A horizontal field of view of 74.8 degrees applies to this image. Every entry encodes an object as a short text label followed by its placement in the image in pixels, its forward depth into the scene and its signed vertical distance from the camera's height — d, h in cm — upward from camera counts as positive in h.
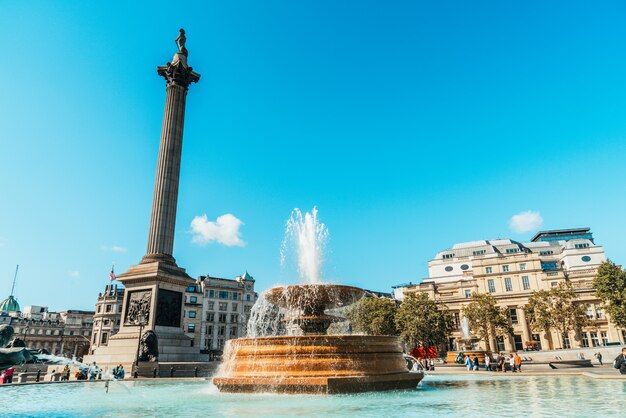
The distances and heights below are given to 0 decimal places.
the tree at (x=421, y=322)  5241 +197
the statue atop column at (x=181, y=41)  3712 +2618
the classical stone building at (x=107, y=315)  6782 +427
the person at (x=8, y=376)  1845 -140
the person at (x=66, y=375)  2122 -161
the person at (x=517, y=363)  2151 -131
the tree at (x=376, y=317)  5712 +292
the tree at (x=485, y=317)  5366 +252
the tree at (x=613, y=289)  4472 +506
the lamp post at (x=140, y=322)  2492 +120
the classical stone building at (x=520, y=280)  5803 +879
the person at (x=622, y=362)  1430 -93
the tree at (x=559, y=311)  5177 +305
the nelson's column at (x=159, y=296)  2552 +294
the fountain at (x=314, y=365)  1055 -68
